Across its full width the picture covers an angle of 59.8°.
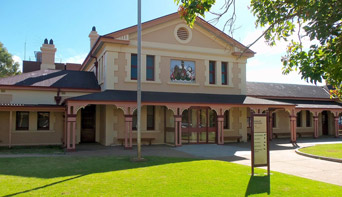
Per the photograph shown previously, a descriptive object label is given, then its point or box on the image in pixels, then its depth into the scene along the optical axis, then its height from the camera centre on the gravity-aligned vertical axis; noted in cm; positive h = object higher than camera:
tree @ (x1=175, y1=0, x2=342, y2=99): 531 +159
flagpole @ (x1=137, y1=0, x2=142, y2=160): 1212 +86
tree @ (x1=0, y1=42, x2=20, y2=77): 4256 +705
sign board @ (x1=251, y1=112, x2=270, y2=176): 924 -86
